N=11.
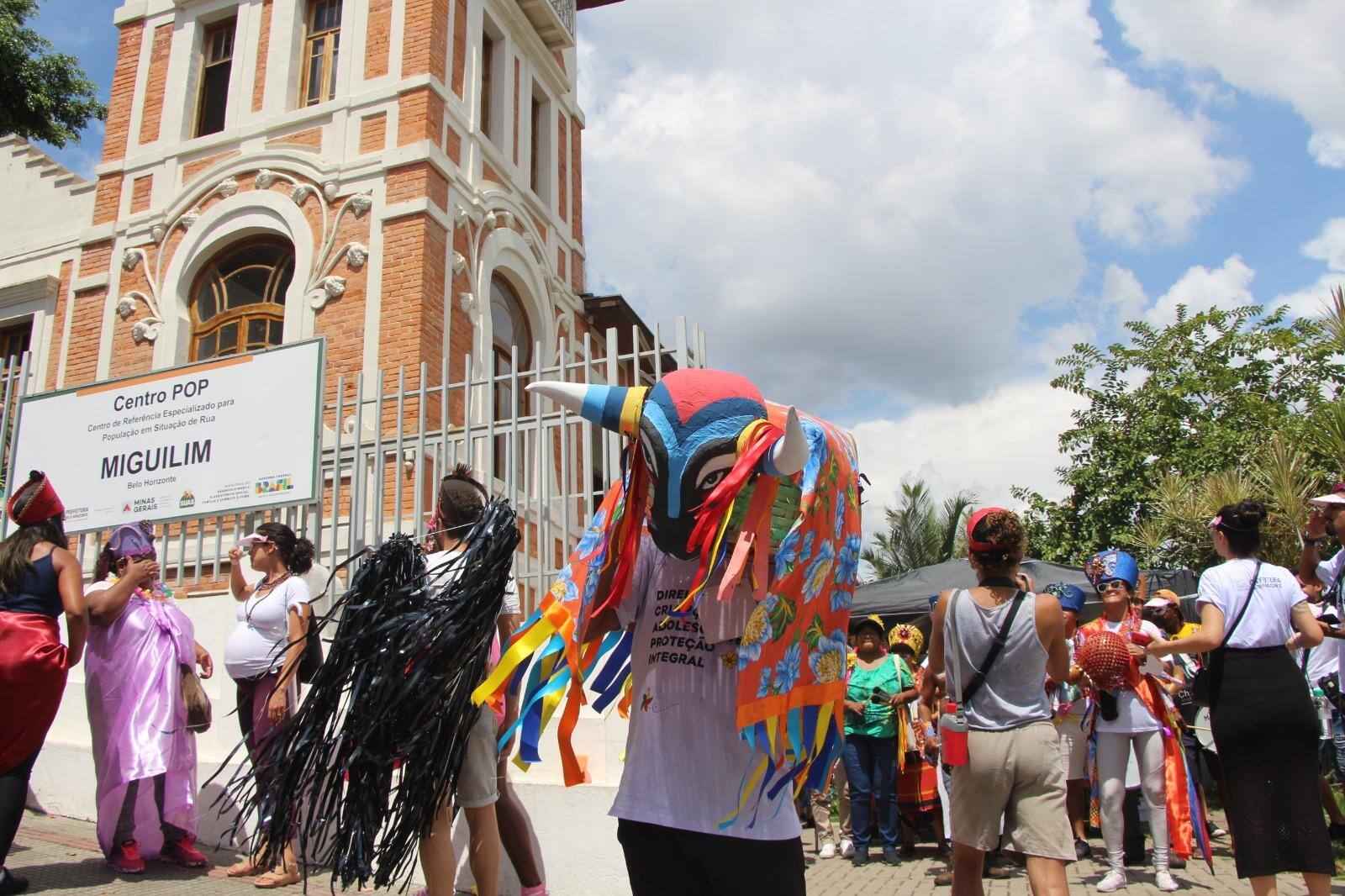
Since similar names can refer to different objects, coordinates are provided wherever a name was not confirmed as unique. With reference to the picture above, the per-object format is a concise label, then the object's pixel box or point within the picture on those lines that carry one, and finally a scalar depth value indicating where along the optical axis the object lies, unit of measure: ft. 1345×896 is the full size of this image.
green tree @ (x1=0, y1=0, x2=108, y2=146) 54.21
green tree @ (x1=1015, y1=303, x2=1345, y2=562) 47.14
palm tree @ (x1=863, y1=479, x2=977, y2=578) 76.13
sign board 22.40
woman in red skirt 13.88
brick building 32.86
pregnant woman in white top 15.39
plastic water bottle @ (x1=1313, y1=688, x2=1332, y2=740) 18.61
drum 24.09
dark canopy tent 30.45
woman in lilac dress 16.11
